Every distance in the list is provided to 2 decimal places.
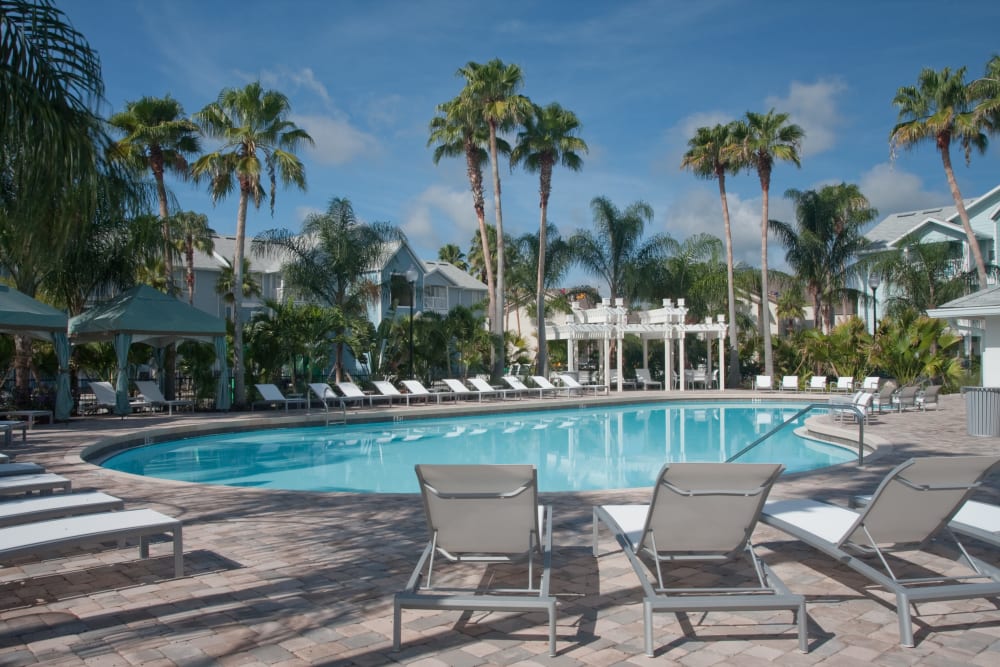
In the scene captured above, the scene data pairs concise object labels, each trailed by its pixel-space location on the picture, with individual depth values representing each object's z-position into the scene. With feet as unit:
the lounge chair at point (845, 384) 80.05
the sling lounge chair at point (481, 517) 12.71
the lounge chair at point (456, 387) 73.42
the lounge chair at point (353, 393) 66.33
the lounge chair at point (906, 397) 59.36
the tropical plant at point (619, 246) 102.37
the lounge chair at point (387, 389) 68.54
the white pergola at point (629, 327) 91.15
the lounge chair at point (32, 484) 19.47
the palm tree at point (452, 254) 170.50
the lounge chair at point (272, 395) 63.36
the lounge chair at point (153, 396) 58.85
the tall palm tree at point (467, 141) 87.04
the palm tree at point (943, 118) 79.15
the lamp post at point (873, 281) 81.99
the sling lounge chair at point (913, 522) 12.08
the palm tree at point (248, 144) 62.59
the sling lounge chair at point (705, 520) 12.61
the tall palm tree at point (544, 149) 92.79
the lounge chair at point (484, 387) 75.97
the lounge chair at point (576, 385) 85.96
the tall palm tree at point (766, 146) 91.97
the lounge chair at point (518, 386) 80.28
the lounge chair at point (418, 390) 71.67
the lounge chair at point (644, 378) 96.49
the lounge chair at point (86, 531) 13.35
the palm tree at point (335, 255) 78.07
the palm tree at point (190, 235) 69.56
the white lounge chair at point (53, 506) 15.33
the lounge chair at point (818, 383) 85.05
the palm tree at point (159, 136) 65.10
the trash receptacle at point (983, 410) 40.16
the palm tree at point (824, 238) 102.06
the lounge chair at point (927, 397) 60.44
